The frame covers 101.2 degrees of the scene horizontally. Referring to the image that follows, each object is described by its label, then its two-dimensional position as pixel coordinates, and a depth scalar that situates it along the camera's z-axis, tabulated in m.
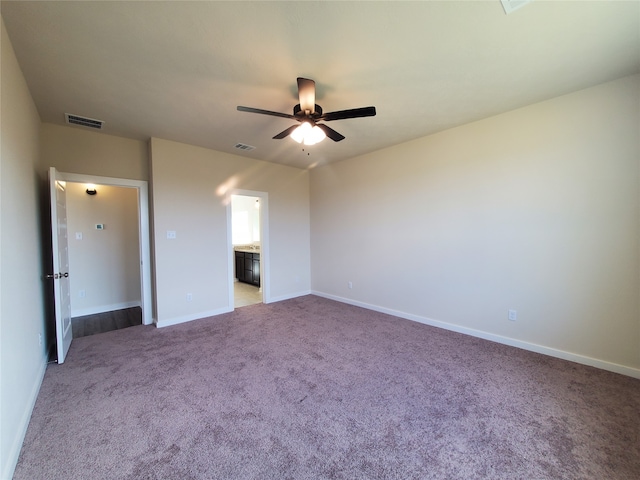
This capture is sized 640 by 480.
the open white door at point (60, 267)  2.72
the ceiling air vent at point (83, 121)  3.07
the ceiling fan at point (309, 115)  2.21
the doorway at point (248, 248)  5.02
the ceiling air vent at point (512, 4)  1.61
